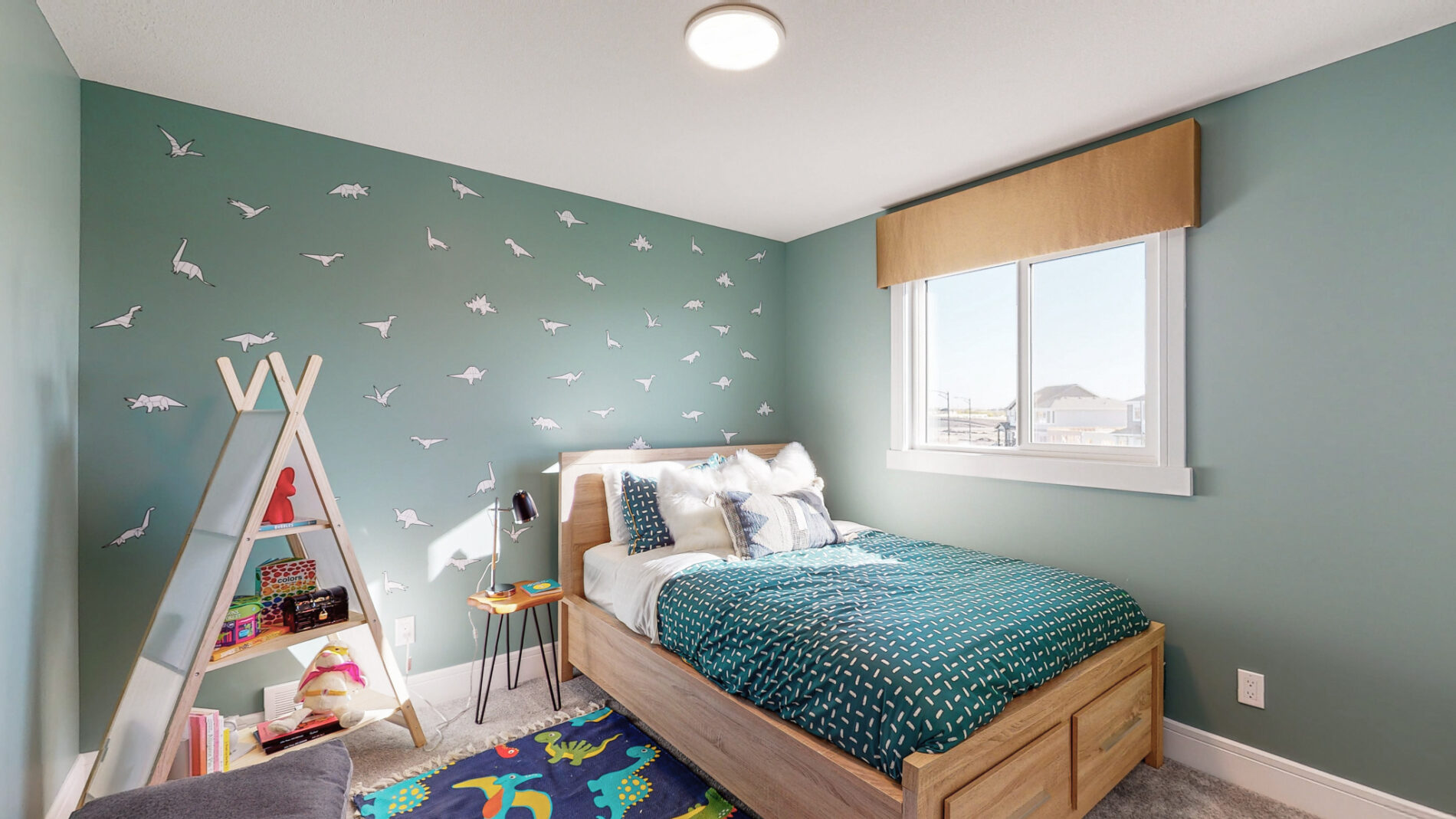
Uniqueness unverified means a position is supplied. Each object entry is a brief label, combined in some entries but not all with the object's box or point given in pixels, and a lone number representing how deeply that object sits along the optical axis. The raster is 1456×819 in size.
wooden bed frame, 1.52
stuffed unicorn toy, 2.21
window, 2.41
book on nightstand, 2.80
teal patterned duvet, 1.55
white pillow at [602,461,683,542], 3.01
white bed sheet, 2.47
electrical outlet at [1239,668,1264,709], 2.17
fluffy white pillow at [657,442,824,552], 2.83
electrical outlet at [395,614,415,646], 2.69
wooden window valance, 2.30
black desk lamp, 2.68
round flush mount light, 1.76
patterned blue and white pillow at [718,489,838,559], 2.70
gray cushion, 1.20
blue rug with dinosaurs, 2.00
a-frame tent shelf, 1.80
